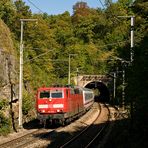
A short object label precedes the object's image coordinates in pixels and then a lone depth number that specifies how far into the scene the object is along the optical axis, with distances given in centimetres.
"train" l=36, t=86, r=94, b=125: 3441
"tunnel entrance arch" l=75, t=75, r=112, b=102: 10055
